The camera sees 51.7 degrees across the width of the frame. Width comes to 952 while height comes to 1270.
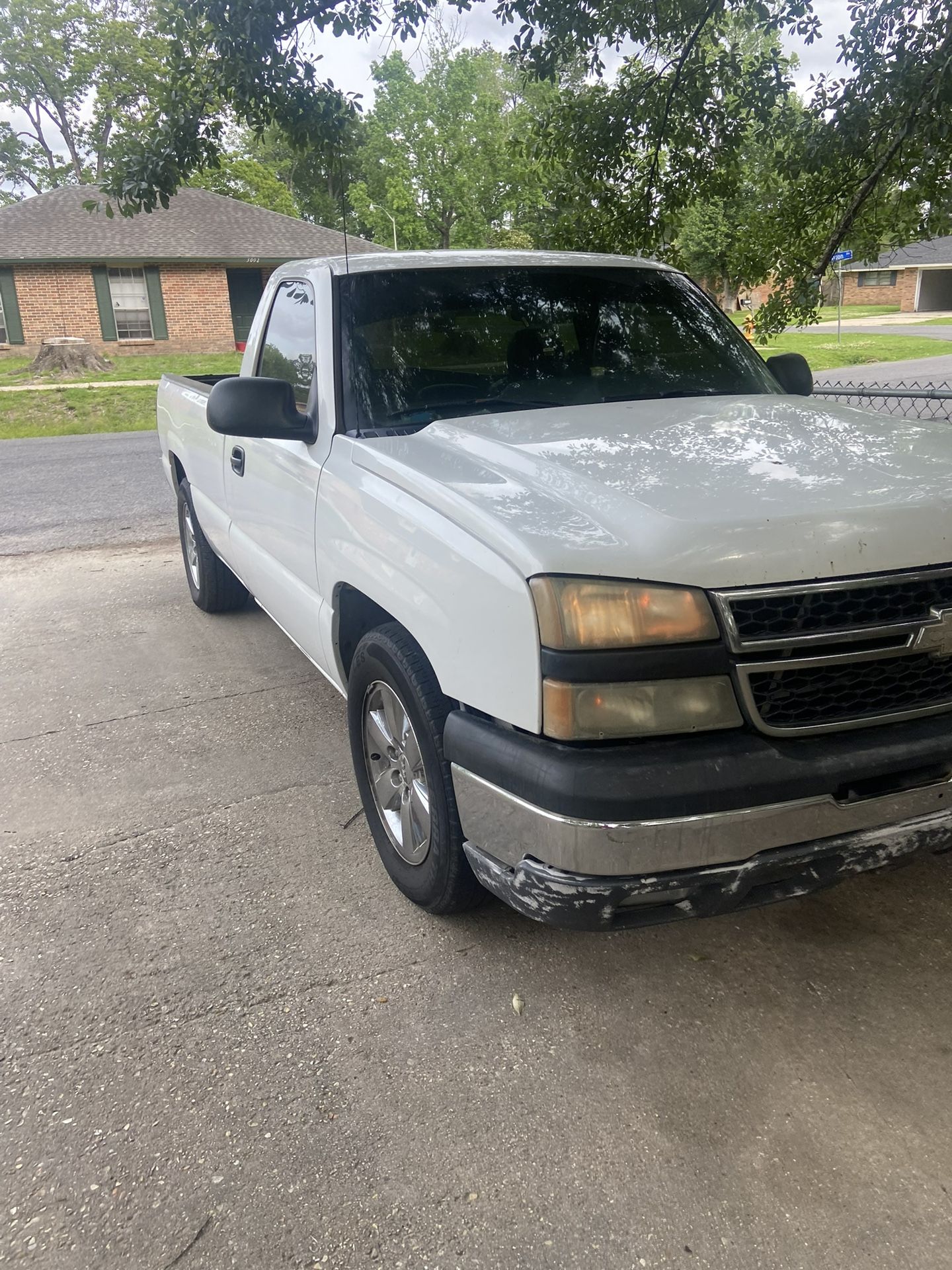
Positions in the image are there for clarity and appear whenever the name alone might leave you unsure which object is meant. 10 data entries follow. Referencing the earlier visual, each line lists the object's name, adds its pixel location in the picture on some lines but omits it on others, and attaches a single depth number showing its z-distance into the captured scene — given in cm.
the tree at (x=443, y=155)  3919
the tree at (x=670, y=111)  621
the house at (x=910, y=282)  4981
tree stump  2289
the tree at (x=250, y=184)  3812
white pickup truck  213
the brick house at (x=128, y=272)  2623
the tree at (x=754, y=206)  712
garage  5328
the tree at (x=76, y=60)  3709
